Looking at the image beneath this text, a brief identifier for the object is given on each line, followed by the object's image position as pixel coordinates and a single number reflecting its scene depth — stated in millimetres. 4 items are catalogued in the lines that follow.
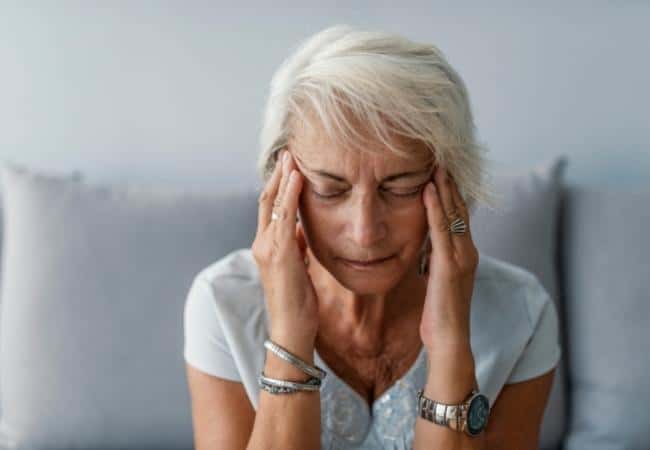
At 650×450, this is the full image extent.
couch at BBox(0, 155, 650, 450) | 1919
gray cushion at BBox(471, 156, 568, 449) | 1995
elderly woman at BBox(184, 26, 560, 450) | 1409
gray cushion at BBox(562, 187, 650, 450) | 1945
